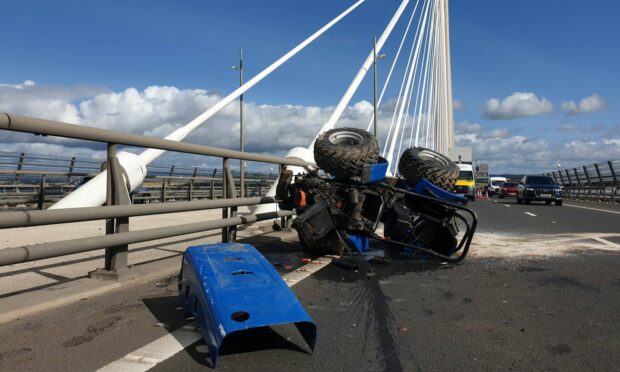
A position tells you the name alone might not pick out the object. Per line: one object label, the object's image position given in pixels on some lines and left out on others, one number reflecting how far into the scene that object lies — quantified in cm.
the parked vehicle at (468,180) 3586
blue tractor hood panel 309
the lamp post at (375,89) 3681
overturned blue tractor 651
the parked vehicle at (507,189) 4551
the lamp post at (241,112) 2975
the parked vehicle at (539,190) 2689
